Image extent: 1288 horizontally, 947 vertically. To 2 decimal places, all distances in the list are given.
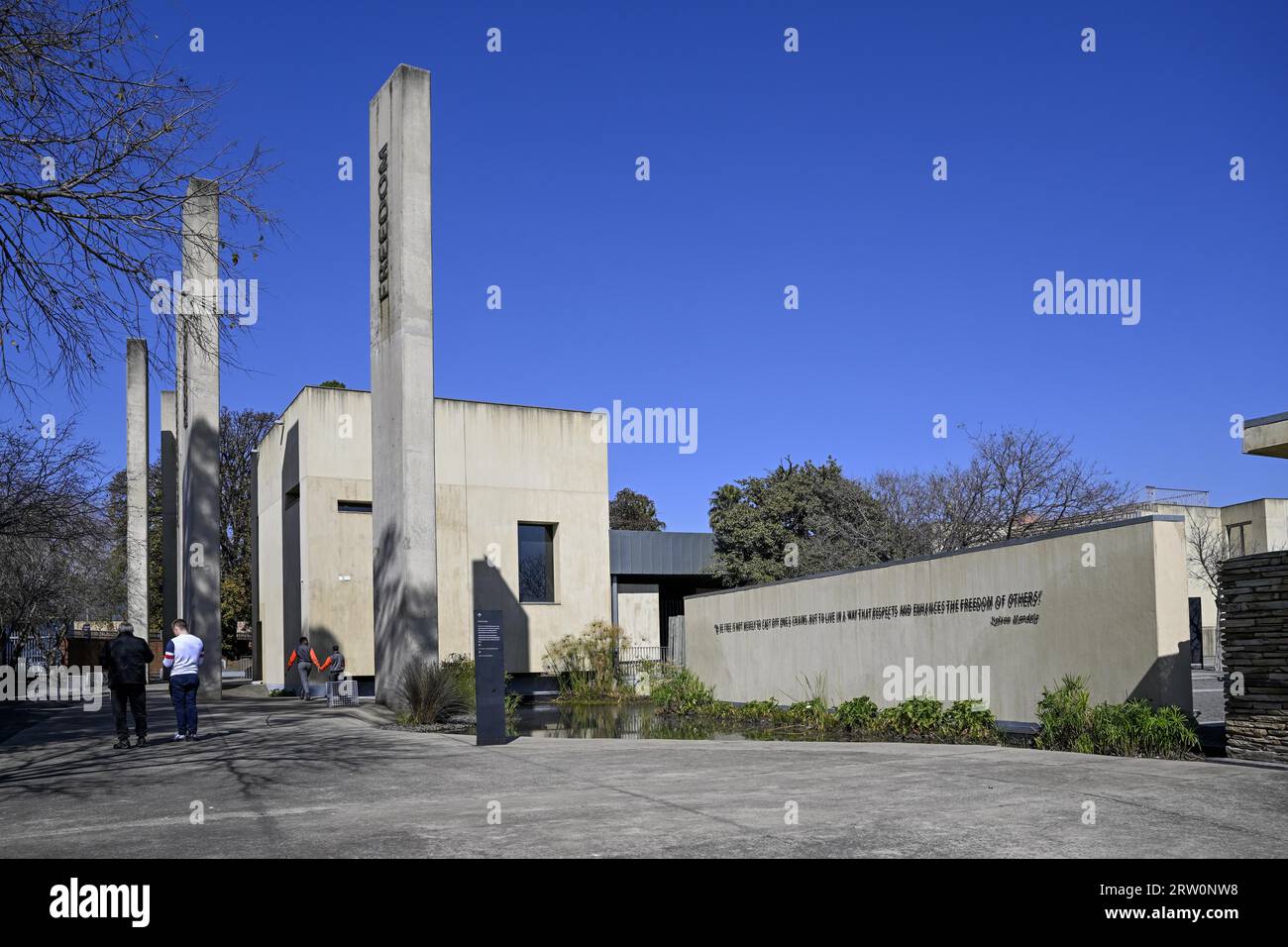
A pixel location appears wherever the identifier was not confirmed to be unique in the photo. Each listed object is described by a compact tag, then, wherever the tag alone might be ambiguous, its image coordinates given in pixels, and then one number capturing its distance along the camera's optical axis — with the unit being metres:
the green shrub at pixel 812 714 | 19.64
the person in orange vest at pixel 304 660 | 30.30
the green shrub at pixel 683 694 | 25.50
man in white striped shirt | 15.99
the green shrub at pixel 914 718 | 17.08
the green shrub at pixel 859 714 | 18.36
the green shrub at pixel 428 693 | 19.17
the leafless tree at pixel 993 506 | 33.09
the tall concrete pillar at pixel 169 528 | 48.53
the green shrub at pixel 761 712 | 21.69
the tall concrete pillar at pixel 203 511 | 32.75
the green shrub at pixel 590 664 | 32.41
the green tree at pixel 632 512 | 83.19
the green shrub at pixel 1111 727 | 12.95
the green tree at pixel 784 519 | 44.41
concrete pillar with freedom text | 21.72
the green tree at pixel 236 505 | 58.53
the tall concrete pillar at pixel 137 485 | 41.78
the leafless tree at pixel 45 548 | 20.37
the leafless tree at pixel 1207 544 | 49.47
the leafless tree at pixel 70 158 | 10.45
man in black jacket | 15.41
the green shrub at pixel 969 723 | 16.09
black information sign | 15.73
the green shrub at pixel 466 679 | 21.55
